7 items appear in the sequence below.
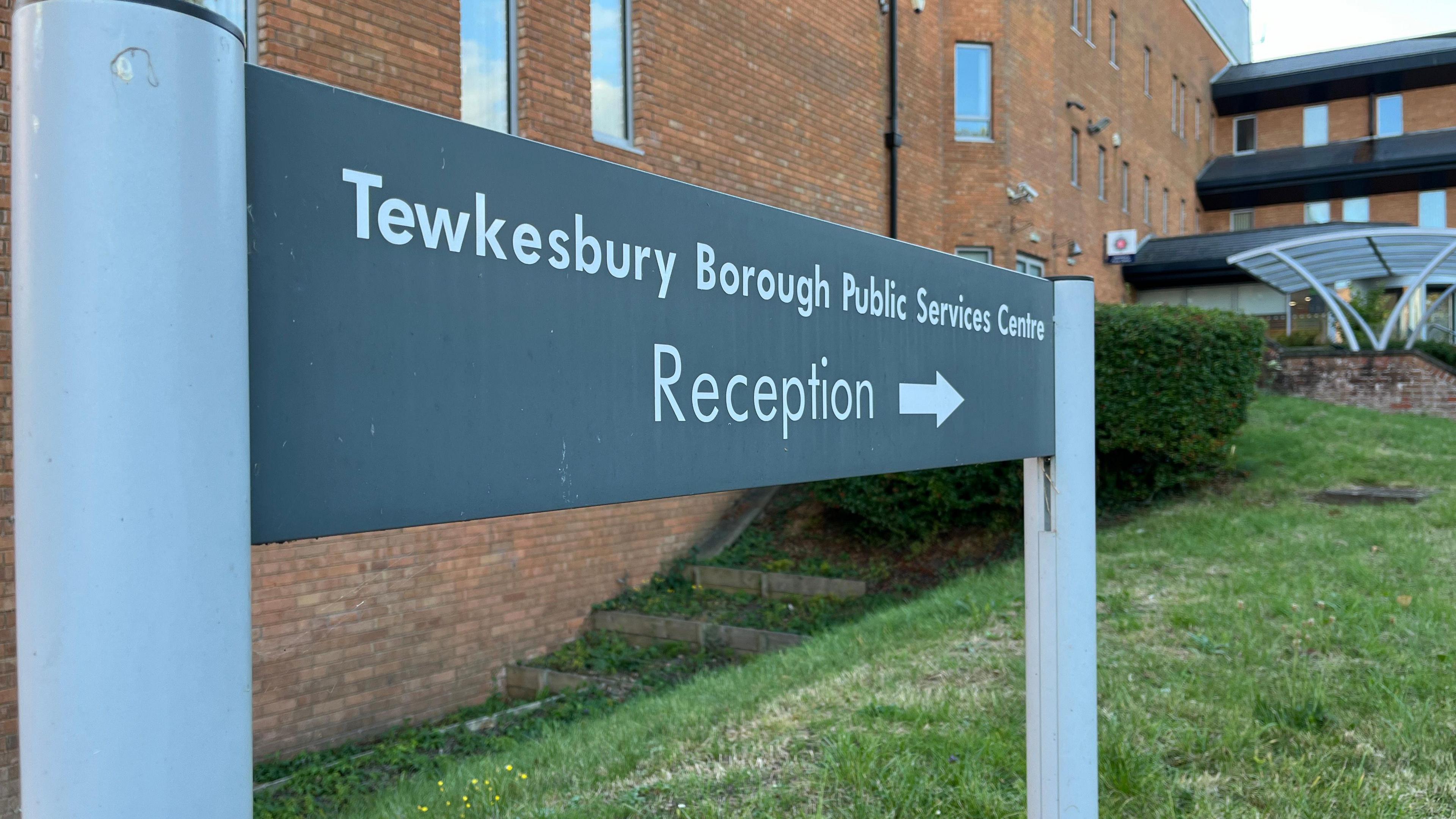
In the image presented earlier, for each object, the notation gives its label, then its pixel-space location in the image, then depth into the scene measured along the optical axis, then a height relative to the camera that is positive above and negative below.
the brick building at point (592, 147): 6.49 +2.35
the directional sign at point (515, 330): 0.97 +0.08
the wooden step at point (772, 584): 9.16 -1.64
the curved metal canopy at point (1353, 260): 19.64 +2.70
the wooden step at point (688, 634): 8.05 -1.85
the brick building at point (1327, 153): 29.38 +7.46
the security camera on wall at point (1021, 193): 16.42 +3.22
